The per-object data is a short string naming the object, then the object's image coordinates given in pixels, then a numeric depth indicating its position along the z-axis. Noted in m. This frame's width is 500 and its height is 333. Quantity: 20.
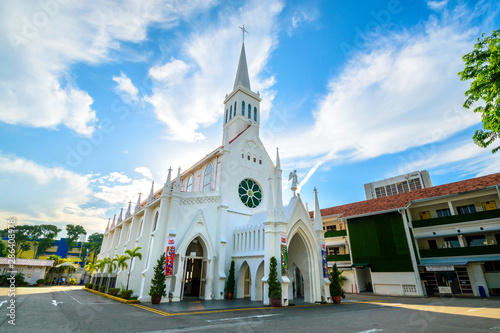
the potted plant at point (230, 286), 19.02
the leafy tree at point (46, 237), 61.78
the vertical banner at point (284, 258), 16.20
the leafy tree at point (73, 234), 71.94
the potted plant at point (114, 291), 20.81
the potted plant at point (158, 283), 15.88
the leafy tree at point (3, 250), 52.80
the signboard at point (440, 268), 22.70
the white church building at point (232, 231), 17.89
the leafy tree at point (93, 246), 72.24
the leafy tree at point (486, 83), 9.49
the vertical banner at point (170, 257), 17.22
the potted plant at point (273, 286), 14.99
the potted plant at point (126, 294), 17.56
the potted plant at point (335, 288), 17.80
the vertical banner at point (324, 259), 18.75
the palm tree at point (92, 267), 32.33
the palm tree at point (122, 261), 21.40
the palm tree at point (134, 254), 19.86
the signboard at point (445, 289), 21.82
